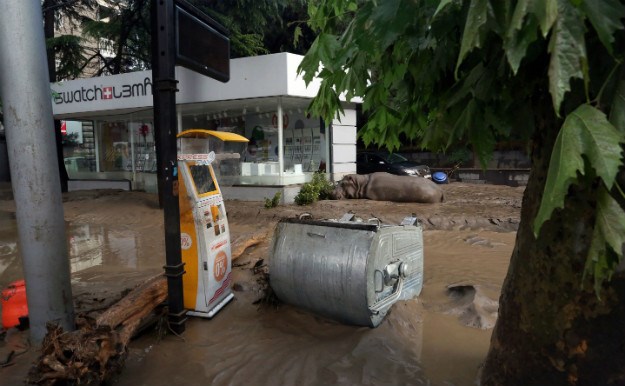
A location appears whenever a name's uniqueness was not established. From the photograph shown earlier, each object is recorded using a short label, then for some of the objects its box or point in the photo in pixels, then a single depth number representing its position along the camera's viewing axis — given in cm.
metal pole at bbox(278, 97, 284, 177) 1131
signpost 362
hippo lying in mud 1062
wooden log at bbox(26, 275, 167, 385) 271
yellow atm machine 396
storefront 1077
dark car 1620
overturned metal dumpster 334
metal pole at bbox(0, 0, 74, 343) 326
